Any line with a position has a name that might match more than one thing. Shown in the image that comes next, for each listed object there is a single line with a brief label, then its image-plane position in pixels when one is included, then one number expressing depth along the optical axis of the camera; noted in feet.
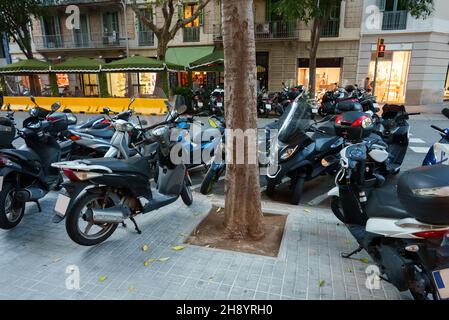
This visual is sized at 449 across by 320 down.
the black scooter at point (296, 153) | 15.29
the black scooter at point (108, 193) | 10.53
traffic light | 39.24
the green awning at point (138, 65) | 48.24
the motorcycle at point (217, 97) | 41.64
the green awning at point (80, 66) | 51.26
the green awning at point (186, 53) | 68.47
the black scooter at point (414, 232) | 6.65
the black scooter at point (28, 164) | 12.33
